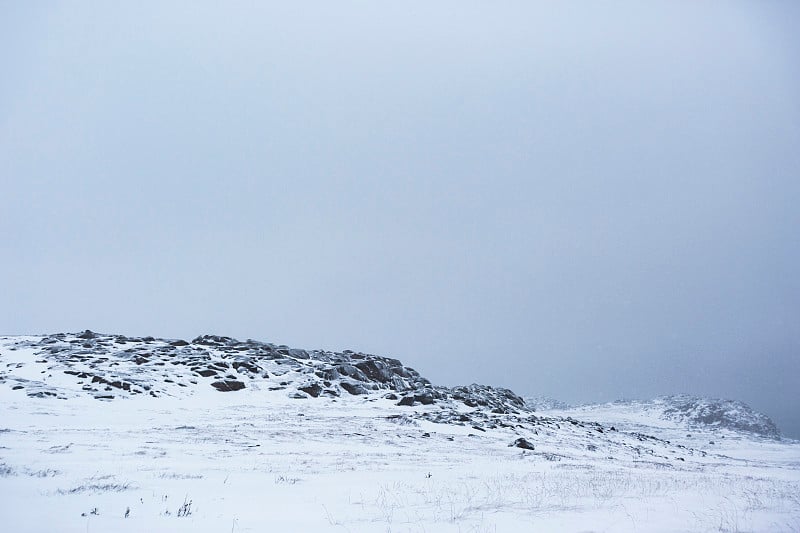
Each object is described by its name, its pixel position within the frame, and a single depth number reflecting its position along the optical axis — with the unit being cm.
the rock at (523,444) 2511
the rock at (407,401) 3728
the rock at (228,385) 3779
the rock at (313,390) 3909
